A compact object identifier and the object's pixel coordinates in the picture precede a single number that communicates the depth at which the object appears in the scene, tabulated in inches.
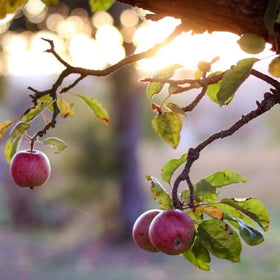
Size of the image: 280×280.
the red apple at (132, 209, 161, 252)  88.1
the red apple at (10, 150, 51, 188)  95.1
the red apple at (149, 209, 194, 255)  84.4
